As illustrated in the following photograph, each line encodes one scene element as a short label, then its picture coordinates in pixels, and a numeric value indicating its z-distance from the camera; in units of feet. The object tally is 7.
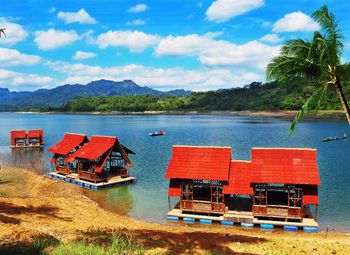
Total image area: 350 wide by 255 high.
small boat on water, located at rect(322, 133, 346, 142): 264.11
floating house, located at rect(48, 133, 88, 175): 154.61
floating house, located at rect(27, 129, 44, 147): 268.00
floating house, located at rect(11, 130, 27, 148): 261.87
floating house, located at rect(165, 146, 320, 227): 91.48
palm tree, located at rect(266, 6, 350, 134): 57.26
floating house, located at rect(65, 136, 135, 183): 136.87
